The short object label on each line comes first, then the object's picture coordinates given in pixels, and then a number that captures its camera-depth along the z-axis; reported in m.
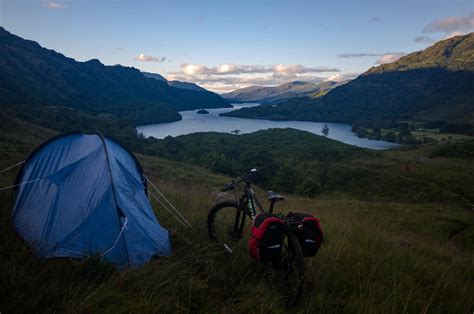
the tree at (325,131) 181.50
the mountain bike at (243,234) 3.83
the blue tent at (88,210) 4.57
